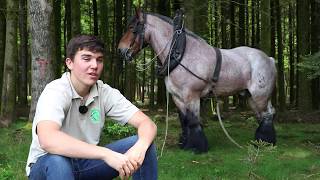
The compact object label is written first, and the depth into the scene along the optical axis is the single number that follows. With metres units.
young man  3.52
